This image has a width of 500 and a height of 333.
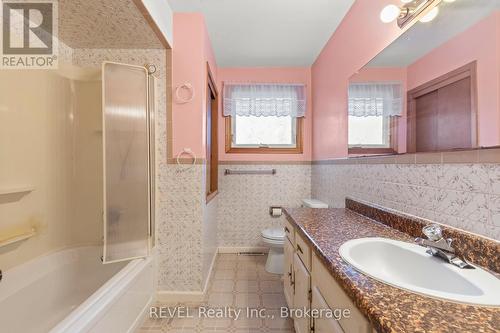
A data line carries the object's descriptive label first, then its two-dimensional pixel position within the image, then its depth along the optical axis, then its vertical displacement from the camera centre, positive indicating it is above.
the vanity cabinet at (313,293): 0.73 -0.54
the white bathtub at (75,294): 1.17 -0.80
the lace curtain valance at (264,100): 3.02 +0.82
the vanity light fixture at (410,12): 1.12 +0.78
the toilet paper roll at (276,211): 2.84 -0.56
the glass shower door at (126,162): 1.64 +0.02
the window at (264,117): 3.03 +0.61
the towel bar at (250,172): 3.03 -0.09
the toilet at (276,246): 2.41 -0.82
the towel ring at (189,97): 1.97 +0.58
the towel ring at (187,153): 1.96 +0.09
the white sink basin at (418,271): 0.66 -0.36
